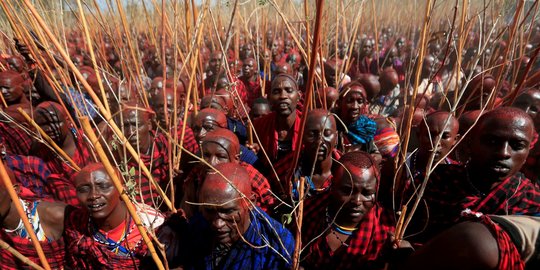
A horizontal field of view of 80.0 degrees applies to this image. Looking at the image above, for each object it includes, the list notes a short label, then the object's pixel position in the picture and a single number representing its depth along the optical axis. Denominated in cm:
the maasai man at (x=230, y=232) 136
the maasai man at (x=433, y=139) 192
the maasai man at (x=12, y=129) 238
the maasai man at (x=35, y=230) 158
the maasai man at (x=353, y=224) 152
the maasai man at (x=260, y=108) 323
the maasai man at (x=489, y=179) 139
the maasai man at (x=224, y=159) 192
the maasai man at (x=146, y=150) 226
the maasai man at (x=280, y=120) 252
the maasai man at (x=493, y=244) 73
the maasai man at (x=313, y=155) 194
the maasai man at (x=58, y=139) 221
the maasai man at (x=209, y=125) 238
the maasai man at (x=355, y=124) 258
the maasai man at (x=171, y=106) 260
